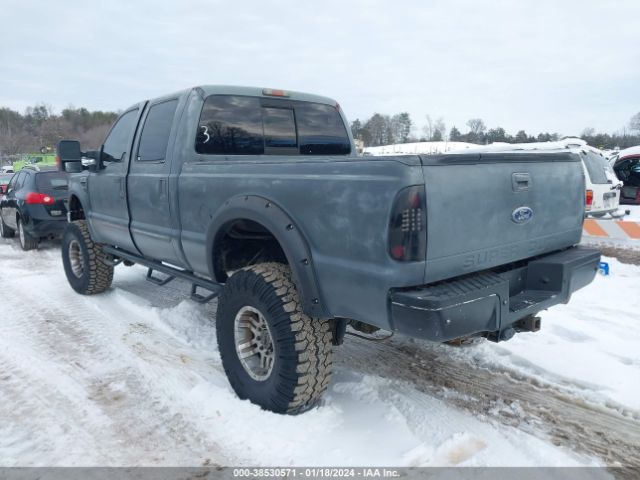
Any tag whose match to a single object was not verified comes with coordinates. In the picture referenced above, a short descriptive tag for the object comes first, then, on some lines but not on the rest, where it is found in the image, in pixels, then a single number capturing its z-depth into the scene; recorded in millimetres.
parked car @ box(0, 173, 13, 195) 18938
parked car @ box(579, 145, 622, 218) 10047
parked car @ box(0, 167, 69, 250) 8852
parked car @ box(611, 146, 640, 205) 14086
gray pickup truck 2301
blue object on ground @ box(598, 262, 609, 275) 6363
